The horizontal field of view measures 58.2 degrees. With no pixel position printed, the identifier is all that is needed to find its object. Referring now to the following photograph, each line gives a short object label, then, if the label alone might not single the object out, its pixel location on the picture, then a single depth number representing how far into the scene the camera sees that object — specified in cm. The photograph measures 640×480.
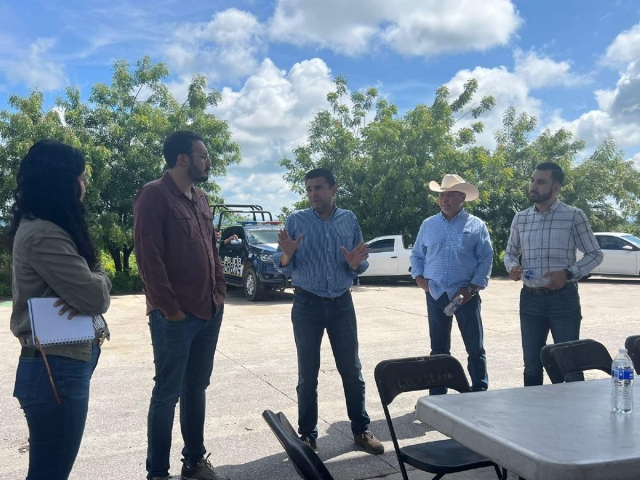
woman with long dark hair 226
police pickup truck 1249
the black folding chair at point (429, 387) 283
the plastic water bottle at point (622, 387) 232
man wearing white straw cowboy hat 467
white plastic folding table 173
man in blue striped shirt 402
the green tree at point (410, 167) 1861
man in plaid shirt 431
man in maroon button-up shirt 316
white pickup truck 1695
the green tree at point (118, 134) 1395
